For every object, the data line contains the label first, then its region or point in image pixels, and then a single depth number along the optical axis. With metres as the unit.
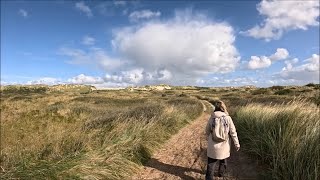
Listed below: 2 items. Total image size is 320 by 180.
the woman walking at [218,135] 4.33
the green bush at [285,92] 30.37
